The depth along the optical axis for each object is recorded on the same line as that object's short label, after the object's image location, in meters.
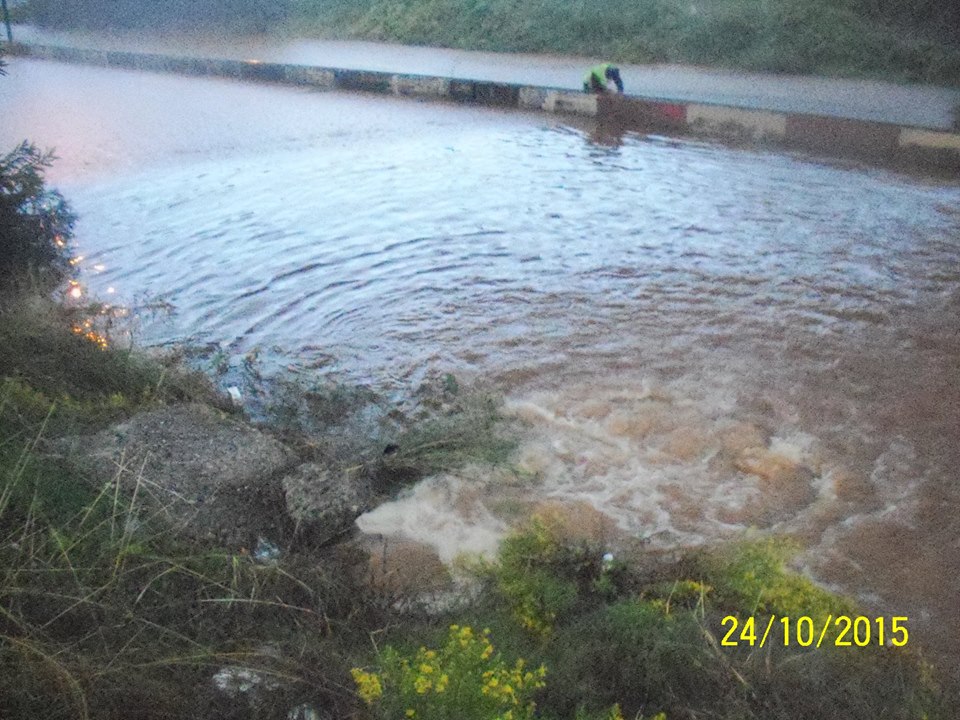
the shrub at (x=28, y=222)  7.86
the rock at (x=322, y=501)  4.70
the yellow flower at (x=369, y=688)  3.09
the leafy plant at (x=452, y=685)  3.00
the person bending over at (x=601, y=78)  16.23
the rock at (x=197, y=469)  4.41
